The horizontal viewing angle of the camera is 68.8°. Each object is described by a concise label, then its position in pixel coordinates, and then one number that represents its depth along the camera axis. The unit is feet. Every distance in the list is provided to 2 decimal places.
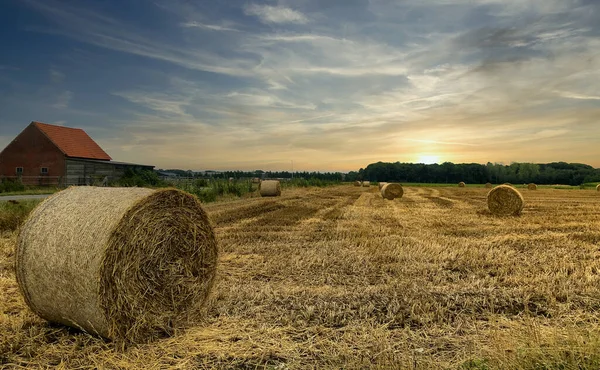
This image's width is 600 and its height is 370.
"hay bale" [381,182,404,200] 100.27
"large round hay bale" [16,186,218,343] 16.46
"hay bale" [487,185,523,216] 63.21
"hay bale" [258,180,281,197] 99.55
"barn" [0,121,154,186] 122.11
